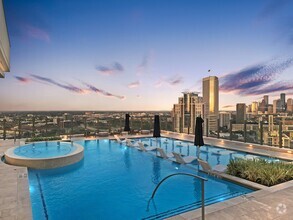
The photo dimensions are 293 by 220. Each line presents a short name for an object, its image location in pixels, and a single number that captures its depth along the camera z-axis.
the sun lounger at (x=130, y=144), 12.35
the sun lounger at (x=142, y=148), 11.06
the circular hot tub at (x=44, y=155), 8.30
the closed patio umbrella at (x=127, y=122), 14.30
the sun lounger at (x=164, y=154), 9.41
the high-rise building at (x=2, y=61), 6.43
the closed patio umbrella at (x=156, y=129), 11.31
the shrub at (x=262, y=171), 5.94
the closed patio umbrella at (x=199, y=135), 8.37
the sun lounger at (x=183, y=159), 8.37
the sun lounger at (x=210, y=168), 6.96
